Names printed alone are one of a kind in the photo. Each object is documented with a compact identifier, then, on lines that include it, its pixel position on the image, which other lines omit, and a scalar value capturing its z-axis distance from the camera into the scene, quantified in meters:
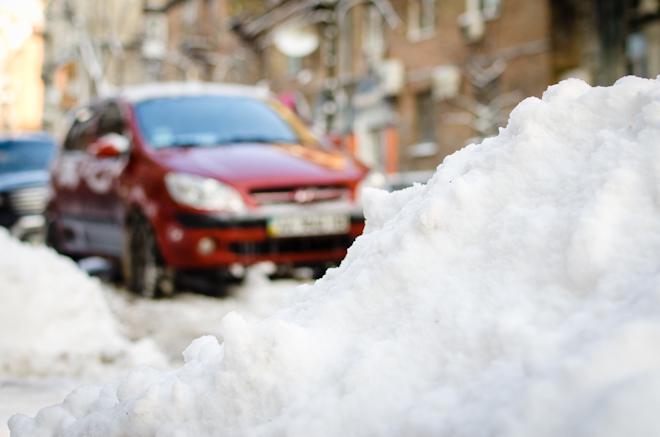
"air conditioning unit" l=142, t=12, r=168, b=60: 36.28
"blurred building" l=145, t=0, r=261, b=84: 26.94
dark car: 8.80
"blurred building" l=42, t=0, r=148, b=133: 19.44
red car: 4.94
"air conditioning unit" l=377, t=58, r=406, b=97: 20.00
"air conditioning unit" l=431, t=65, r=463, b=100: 17.56
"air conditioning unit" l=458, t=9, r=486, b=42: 16.89
